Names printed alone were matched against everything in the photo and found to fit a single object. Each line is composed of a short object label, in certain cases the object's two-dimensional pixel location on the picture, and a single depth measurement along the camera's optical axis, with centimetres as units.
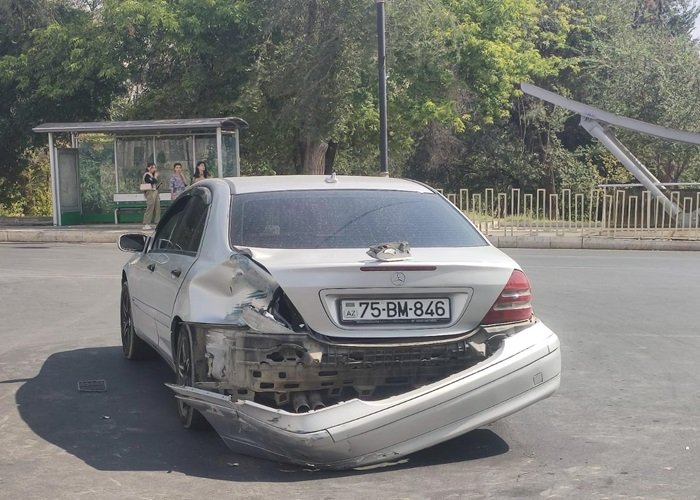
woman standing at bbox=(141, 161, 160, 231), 2422
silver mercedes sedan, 490
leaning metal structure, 2444
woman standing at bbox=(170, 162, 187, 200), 2369
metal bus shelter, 2530
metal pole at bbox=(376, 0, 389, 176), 2147
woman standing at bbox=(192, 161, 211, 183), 2253
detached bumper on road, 478
